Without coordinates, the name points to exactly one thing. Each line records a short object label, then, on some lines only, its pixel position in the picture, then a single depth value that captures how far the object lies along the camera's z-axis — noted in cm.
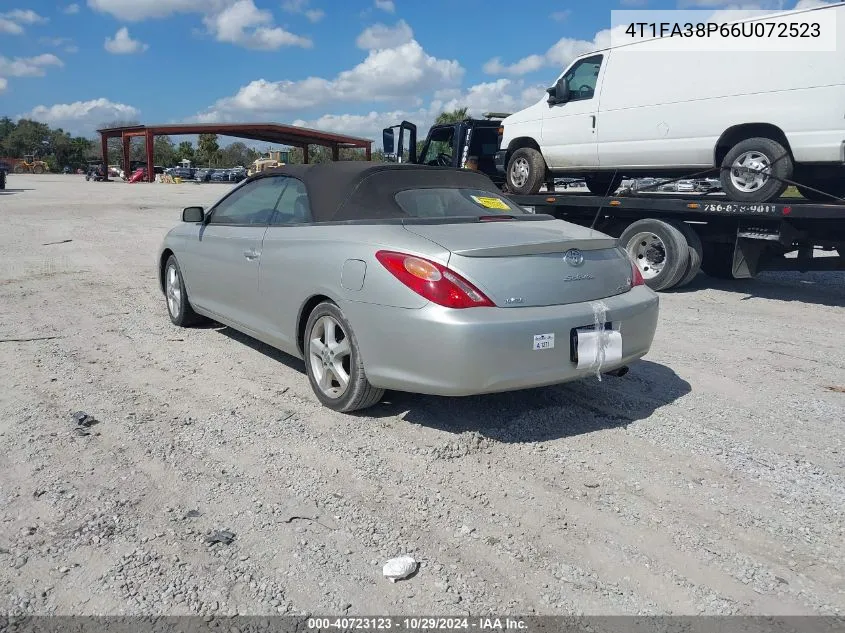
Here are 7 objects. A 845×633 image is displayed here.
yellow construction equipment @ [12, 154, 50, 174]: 8044
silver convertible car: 361
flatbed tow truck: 773
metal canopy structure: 4831
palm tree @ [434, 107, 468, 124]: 5103
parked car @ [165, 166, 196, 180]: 6258
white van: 716
